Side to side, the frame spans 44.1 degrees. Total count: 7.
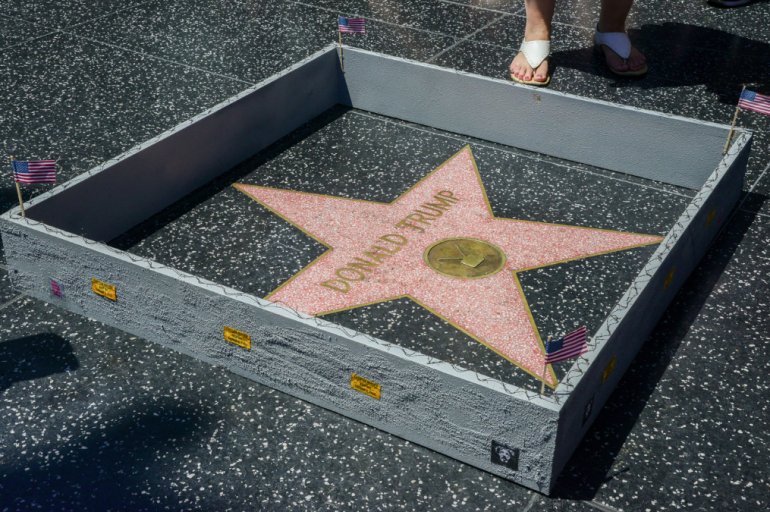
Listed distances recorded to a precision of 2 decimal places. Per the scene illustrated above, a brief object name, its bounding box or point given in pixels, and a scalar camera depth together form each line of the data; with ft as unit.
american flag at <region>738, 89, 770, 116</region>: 9.59
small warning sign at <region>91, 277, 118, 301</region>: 7.93
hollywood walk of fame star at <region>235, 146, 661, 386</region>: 8.45
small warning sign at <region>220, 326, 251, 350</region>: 7.38
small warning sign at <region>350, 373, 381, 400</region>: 6.91
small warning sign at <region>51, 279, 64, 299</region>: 8.32
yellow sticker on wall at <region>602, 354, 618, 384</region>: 7.06
